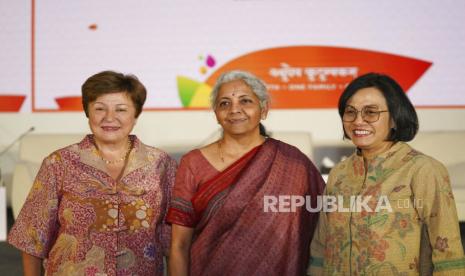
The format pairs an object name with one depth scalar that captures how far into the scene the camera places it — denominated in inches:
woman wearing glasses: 184.8
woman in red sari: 198.1
